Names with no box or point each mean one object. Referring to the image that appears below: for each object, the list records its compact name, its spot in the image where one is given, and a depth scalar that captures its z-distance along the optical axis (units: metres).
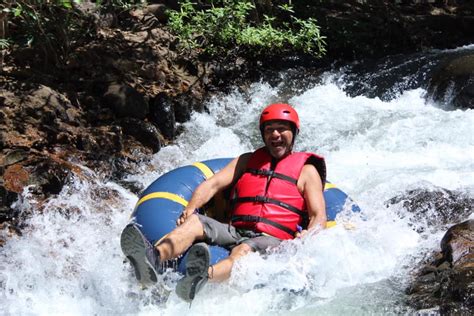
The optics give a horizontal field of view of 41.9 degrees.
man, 3.79
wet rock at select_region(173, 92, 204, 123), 7.17
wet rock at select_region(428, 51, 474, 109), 7.58
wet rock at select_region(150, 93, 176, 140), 6.80
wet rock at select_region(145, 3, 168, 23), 8.82
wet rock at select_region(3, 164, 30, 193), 5.04
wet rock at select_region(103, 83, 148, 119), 6.65
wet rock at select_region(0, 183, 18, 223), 4.70
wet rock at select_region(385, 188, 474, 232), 4.75
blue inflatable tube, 3.93
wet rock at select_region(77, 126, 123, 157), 6.01
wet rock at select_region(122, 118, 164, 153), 6.43
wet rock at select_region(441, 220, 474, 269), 3.81
